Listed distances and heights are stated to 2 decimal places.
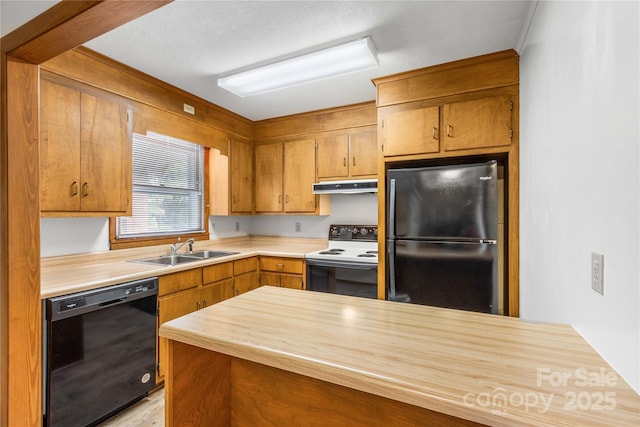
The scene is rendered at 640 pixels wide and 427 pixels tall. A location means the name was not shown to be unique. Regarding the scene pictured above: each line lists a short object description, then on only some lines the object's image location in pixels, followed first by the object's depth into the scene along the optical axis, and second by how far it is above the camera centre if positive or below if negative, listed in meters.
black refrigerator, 2.29 -0.18
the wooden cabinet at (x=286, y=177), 3.60 +0.42
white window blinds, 2.87 +0.24
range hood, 3.13 +0.26
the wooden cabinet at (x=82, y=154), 2.01 +0.41
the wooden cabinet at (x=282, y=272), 3.16 -0.61
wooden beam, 1.22 +0.78
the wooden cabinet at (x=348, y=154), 3.27 +0.62
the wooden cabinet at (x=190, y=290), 2.32 -0.64
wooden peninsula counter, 0.71 -0.41
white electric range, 2.84 -0.52
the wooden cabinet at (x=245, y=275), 3.06 -0.63
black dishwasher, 1.71 -0.84
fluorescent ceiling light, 2.06 +1.04
